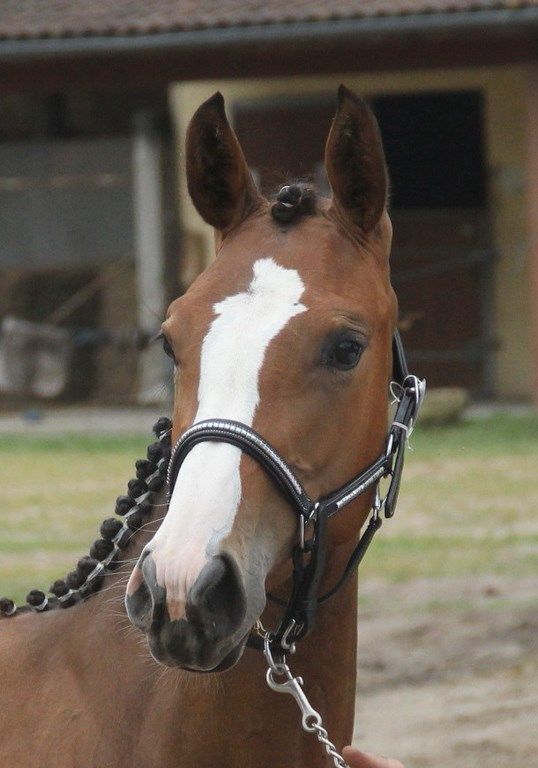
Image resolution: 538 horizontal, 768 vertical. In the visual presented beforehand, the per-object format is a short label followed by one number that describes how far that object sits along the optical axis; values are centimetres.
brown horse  475
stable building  2662
